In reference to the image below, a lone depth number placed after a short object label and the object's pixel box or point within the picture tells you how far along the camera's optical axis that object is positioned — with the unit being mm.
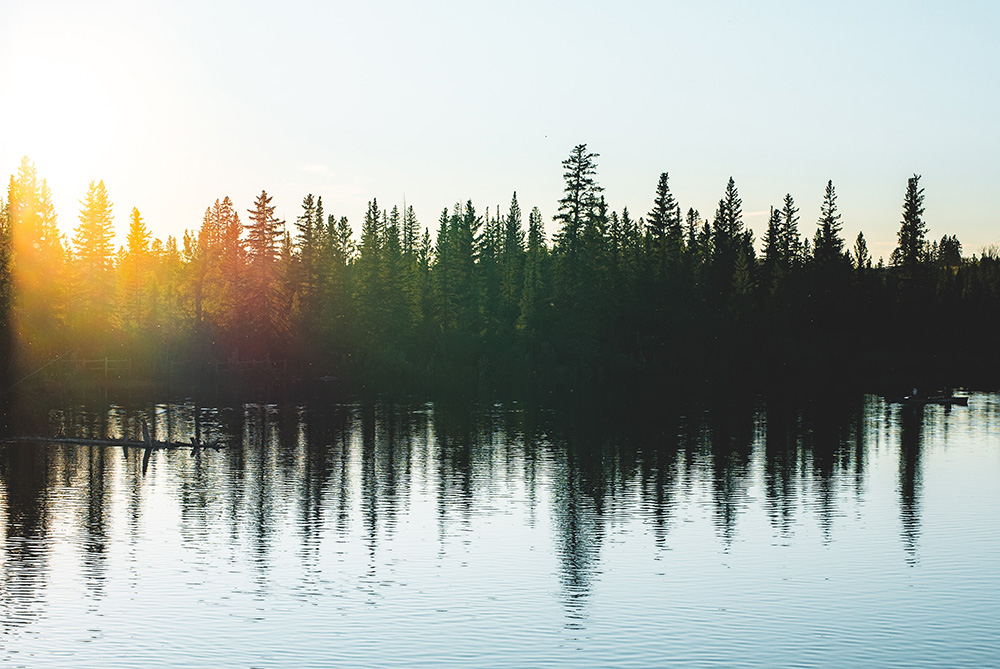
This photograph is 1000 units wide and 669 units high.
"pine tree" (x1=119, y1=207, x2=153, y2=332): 132812
